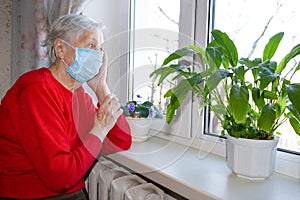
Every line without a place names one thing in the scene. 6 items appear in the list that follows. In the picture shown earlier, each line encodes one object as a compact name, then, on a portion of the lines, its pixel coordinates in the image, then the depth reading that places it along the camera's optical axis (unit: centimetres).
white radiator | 121
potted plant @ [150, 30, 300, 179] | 94
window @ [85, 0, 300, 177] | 118
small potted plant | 157
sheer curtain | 173
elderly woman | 100
